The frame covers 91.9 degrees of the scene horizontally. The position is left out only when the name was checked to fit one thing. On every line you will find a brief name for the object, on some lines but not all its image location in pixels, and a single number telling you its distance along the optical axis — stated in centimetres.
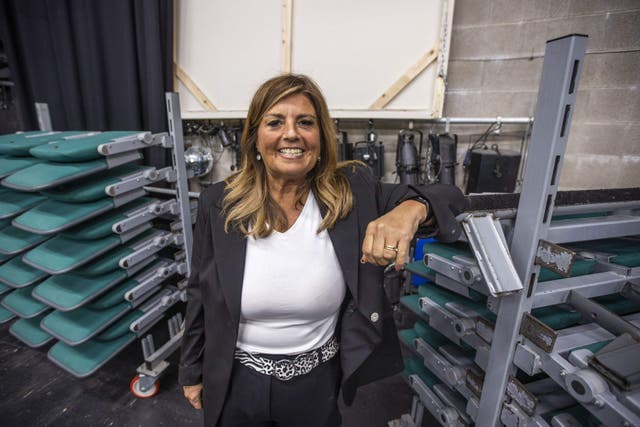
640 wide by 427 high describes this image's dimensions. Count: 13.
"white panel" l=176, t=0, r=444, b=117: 232
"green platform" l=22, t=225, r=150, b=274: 149
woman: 90
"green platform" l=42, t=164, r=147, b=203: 152
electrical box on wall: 226
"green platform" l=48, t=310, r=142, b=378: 164
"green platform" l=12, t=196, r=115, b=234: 145
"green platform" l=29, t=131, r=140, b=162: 143
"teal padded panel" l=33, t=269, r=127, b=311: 154
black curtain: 276
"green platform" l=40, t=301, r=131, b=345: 159
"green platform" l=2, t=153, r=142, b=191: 140
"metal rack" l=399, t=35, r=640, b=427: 63
